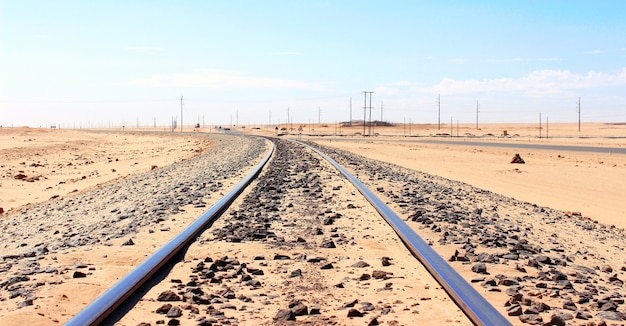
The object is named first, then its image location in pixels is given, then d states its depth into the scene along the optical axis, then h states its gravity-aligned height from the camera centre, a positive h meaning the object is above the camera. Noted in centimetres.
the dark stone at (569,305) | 512 -143
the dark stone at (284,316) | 477 -140
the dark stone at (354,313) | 486 -140
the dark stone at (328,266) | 649 -140
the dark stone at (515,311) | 485 -139
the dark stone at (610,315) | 485 -143
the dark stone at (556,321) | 458 -138
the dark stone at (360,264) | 660 -141
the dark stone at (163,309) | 489 -138
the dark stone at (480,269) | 629 -139
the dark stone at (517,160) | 3331 -176
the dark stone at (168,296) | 521 -137
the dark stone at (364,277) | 602 -140
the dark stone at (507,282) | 581 -140
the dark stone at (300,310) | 489 -139
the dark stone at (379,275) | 606 -139
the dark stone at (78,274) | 593 -135
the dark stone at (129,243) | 773 -138
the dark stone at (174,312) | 479 -138
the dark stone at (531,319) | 468 -141
